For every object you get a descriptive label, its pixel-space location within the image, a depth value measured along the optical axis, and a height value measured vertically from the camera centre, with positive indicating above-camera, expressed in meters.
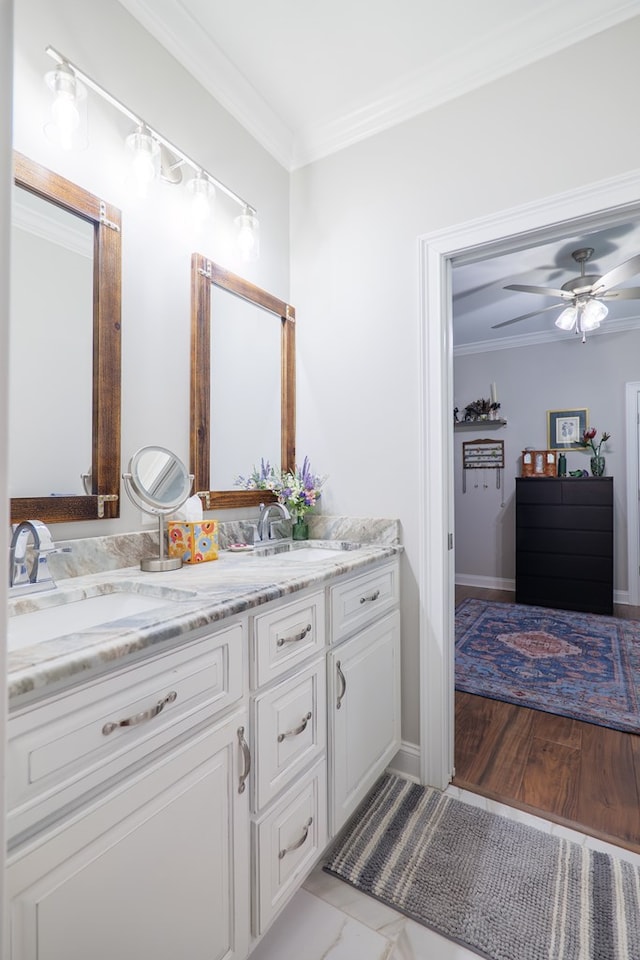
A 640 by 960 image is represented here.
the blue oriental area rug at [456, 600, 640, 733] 2.45 -1.10
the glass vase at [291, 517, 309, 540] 2.10 -0.19
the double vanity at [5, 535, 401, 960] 0.69 -0.51
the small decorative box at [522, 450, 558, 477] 4.57 +0.24
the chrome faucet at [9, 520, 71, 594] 1.13 -0.17
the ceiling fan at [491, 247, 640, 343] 2.90 +1.21
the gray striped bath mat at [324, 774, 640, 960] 1.22 -1.16
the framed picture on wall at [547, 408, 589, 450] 4.50 +0.57
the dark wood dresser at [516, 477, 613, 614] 4.03 -0.49
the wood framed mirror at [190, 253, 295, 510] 1.76 +0.44
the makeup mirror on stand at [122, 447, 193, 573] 1.44 +0.01
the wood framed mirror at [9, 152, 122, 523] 1.24 +0.34
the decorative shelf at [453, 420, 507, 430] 4.89 +0.67
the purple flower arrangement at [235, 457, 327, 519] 2.05 +0.01
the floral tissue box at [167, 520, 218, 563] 1.56 -0.18
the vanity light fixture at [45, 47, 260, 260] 1.26 +1.08
